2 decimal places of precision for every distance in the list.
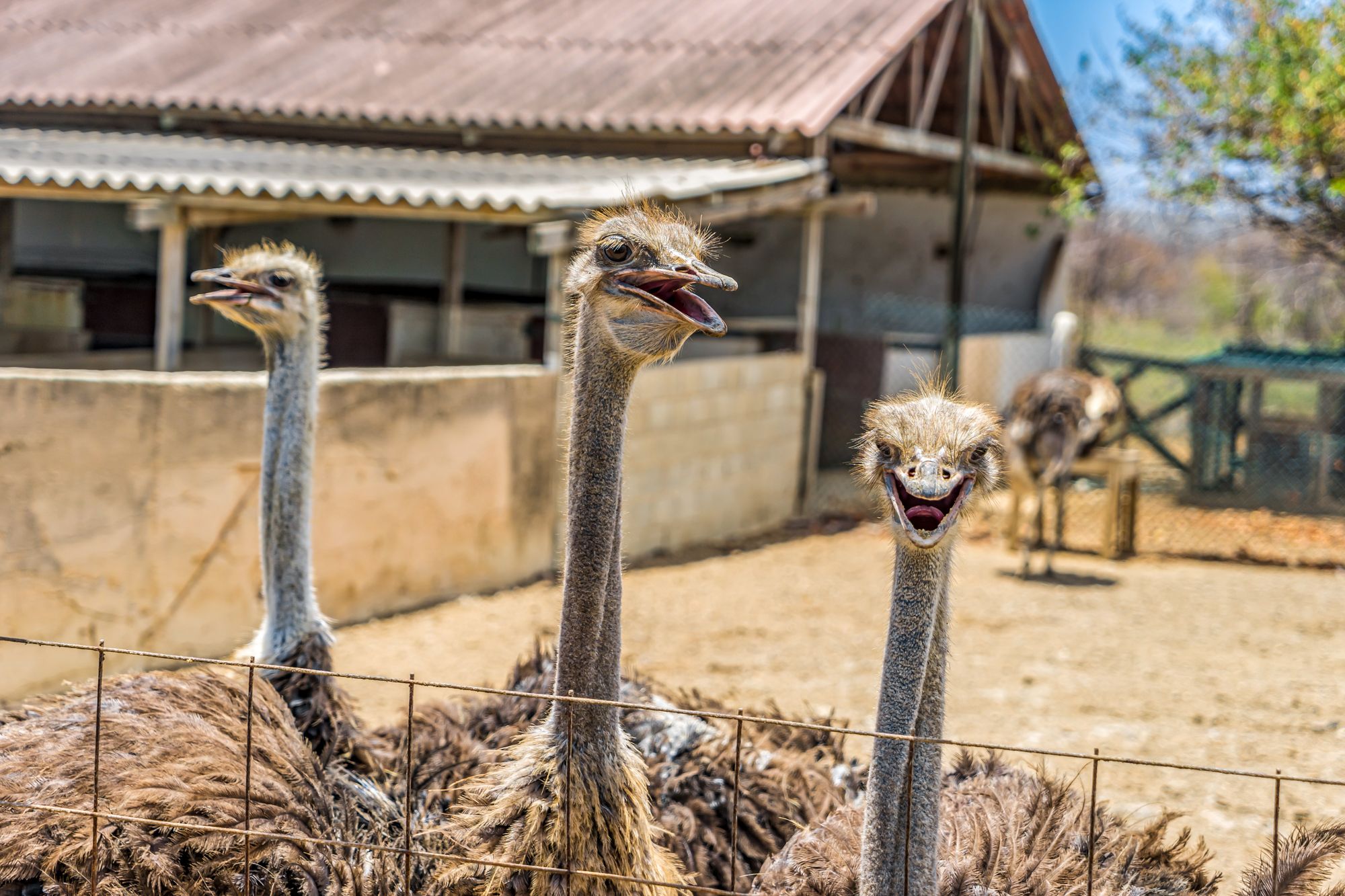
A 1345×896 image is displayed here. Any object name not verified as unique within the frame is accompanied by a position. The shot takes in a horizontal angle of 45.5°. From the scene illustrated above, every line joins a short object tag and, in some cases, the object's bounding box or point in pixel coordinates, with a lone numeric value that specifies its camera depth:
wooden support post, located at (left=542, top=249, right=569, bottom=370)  8.96
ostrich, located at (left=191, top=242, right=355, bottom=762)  4.08
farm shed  10.39
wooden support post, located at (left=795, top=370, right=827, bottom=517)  11.86
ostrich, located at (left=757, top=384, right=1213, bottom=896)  2.89
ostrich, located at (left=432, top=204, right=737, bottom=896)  3.03
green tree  11.26
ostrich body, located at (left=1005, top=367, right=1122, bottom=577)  9.92
